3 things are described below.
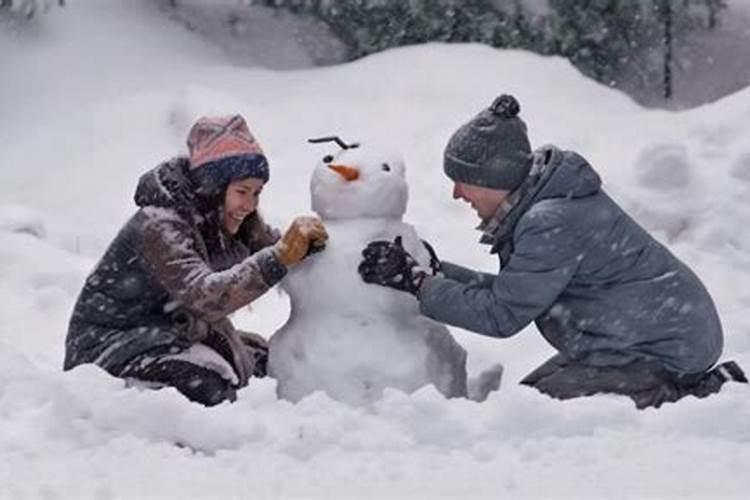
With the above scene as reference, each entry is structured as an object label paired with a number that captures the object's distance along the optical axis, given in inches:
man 353.9
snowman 356.1
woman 366.8
